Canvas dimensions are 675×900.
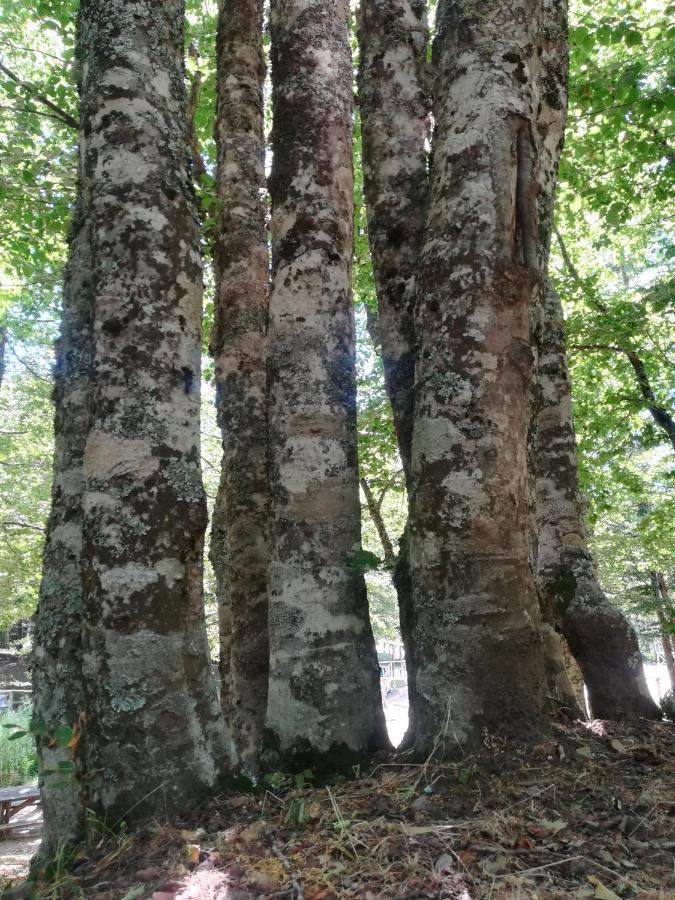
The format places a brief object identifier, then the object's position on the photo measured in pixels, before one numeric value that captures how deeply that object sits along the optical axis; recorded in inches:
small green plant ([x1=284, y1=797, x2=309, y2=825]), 93.2
